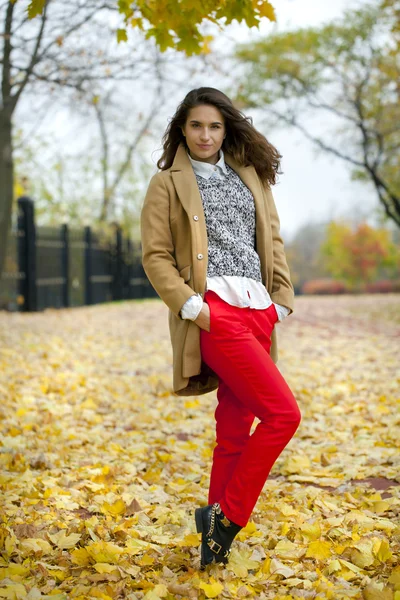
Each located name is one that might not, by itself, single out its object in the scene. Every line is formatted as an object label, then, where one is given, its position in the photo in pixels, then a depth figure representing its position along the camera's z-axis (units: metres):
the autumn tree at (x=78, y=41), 4.52
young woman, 2.86
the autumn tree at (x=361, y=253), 47.84
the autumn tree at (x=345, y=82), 17.16
